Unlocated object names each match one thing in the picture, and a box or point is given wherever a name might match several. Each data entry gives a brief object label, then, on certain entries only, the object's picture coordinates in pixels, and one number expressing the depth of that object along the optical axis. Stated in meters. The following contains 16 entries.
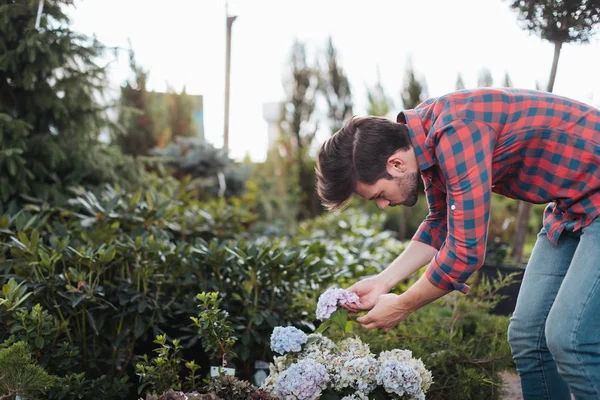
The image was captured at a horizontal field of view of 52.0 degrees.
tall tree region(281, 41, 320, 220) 8.91
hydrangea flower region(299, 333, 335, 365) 1.91
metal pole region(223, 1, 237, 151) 6.29
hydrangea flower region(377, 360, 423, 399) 1.77
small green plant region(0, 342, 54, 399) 1.74
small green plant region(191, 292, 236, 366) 1.88
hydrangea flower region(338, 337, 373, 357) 1.97
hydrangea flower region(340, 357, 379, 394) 1.81
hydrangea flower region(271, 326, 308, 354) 1.90
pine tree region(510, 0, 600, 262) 3.14
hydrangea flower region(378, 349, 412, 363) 1.94
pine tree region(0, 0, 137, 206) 3.15
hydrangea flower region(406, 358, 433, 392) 1.91
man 1.60
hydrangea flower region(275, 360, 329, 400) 1.73
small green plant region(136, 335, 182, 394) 1.87
